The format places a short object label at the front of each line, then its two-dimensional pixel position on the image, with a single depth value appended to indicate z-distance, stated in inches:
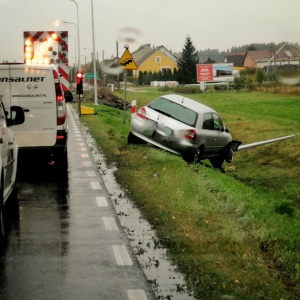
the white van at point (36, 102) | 550.0
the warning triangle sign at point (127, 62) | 1034.1
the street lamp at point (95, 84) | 1911.9
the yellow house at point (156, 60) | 5187.0
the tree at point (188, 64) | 4146.2
